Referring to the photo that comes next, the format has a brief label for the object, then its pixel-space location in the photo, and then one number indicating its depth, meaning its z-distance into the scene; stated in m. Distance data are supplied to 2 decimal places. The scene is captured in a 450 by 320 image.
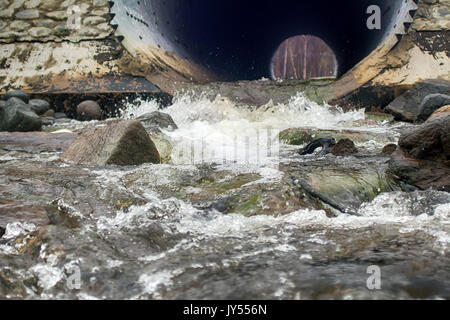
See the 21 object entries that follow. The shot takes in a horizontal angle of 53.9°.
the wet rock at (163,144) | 3.55
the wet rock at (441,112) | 2.58
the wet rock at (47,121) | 5.50
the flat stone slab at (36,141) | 3.71
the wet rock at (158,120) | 4.66
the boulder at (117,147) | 3.04
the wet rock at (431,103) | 4.19
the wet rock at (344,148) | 3.38
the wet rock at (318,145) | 3.56
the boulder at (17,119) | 4.86
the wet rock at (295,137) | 4.08
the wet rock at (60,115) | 6.00
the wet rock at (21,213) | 1.81
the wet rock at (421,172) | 2.39
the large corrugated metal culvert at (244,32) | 6.24
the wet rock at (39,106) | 5.83
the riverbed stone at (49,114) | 5.87
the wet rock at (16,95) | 5.82
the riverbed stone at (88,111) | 5.92
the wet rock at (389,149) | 3.30
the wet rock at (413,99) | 4.93
